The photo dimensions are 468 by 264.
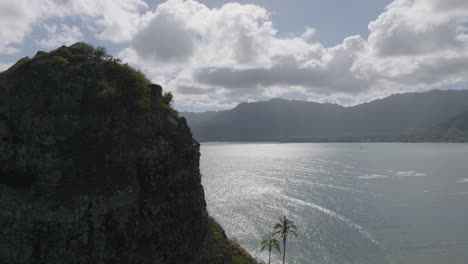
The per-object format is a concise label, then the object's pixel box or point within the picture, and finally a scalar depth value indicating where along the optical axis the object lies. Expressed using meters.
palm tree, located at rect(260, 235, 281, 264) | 62.97
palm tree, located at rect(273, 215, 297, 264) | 59.91
